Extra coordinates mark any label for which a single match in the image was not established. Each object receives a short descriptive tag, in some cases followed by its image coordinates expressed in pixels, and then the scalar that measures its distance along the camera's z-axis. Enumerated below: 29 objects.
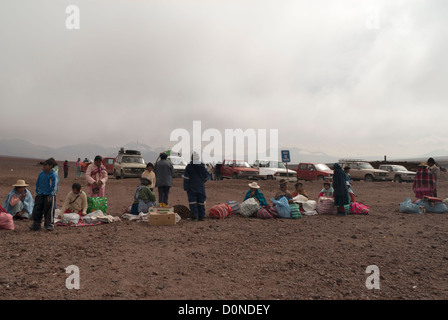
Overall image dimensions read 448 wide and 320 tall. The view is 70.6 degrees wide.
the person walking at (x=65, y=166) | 25.67
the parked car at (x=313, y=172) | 24.04
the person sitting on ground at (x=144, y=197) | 8.63
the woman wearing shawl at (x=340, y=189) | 9.45
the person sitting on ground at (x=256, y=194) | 9.46
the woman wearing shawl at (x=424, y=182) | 10.62
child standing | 9.47
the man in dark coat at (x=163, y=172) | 9.21
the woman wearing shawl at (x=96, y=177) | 8.50
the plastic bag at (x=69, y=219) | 7.53
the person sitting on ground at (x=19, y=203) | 8.16
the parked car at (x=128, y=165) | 24.02
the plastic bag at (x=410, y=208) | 10.22
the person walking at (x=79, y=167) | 25.89
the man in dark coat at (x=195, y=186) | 8.58
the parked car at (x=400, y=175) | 25.44
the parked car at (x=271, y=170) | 25.20
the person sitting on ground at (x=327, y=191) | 10.45
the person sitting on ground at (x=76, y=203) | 7.89
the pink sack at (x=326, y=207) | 9.91
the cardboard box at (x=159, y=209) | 8.01
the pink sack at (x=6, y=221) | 6.91
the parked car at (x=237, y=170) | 25.94
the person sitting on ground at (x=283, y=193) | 9.40
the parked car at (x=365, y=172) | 25.31
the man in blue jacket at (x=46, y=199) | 6.99
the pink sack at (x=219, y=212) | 8.95
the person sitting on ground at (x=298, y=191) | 10.18
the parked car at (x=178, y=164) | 24.84
